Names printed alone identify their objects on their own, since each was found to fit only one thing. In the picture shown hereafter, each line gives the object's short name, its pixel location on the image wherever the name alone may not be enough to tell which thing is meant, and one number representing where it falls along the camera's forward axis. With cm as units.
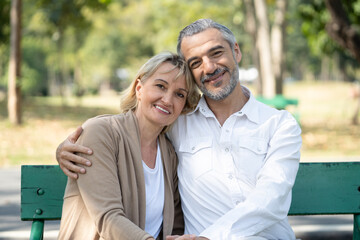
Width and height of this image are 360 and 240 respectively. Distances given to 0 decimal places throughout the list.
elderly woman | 285
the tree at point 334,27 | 1162
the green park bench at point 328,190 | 365
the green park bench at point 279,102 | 1185
